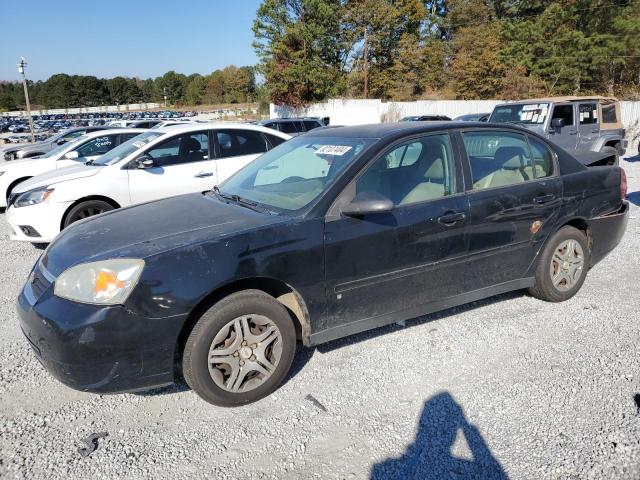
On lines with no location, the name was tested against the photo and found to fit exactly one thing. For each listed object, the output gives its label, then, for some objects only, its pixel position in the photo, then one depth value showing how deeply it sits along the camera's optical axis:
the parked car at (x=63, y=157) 9.22
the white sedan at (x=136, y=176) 6.23
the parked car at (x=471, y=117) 21.94
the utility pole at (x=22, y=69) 25.74
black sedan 2.69
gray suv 10.82
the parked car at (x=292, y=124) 17.44
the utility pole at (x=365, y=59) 42.44
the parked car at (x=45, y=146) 14.11
